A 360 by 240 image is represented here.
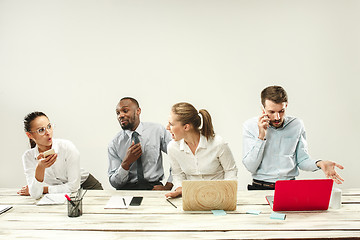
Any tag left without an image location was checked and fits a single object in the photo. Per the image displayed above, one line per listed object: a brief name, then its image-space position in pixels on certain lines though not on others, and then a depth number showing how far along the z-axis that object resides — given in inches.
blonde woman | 96.3
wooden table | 60.9
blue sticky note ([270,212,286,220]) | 67.5
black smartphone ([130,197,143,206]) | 78.8
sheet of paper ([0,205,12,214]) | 75.0
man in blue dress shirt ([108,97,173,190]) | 120.3
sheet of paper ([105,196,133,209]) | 77.0
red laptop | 69.8
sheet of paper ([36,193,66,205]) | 80.6
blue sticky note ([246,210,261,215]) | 70.9
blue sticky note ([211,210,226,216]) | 70.6
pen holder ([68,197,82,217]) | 70.8
